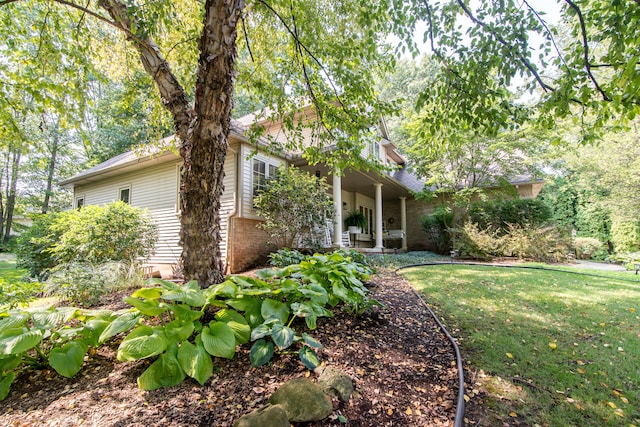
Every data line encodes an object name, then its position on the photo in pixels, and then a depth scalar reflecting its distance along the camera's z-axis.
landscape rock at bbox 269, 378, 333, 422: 1.62
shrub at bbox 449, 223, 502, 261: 10.01
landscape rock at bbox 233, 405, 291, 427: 1.49
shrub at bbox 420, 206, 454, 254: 12.53
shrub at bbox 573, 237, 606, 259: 12.68
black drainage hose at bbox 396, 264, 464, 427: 1.69
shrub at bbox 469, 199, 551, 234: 11.05
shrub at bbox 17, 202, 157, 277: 6.23
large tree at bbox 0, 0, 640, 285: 2.33
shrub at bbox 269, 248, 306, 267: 5.78
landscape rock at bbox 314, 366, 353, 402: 1.84
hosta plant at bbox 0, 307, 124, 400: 1.83
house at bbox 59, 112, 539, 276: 7.75
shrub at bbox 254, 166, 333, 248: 7.45
